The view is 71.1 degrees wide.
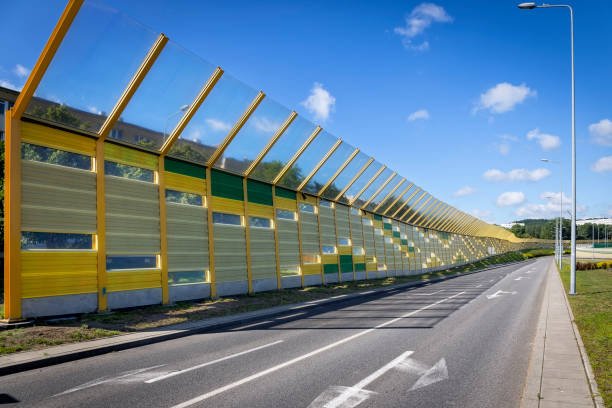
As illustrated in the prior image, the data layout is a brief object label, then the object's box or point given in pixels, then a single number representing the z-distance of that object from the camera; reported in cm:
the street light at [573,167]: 2058
